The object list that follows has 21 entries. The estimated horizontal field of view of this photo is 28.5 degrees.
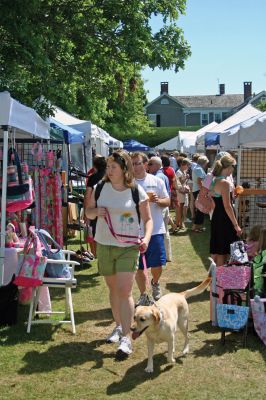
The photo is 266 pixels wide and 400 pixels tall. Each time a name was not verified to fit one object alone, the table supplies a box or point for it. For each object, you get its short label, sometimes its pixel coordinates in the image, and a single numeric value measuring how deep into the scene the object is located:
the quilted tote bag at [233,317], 4.70
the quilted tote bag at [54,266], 5.37
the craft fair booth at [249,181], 8.55
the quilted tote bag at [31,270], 5.09
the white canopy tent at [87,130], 12.41
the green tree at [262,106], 44.70
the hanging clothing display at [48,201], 7.05
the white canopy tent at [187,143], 22.86
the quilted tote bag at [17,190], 5.74
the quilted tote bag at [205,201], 6.72
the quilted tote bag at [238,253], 5.40
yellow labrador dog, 3.97
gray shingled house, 56.88
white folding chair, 5.19
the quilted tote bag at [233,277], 5.03
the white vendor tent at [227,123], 14.27
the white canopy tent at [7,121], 5.25
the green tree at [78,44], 8.71
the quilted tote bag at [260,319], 4.74
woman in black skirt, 6.32
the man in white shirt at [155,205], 5.81
